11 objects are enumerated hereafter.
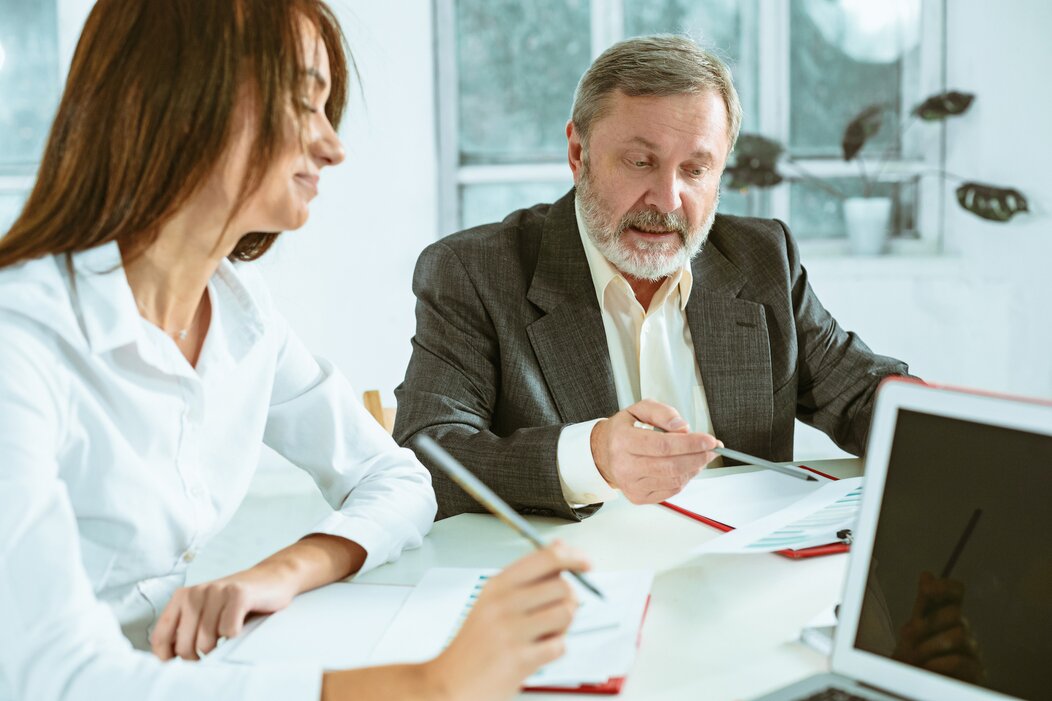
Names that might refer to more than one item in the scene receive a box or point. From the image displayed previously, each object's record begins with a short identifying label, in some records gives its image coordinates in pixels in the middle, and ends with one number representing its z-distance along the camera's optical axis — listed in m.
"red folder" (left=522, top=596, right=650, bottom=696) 0.81
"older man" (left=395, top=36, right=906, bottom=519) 1.63
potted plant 3.45
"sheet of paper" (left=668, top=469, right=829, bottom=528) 1.30
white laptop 0.73
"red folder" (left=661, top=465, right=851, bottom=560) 1.14
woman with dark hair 0.73
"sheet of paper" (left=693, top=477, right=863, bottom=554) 1.12
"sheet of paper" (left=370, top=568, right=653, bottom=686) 0.84
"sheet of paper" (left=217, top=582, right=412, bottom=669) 0.89
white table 0.86
